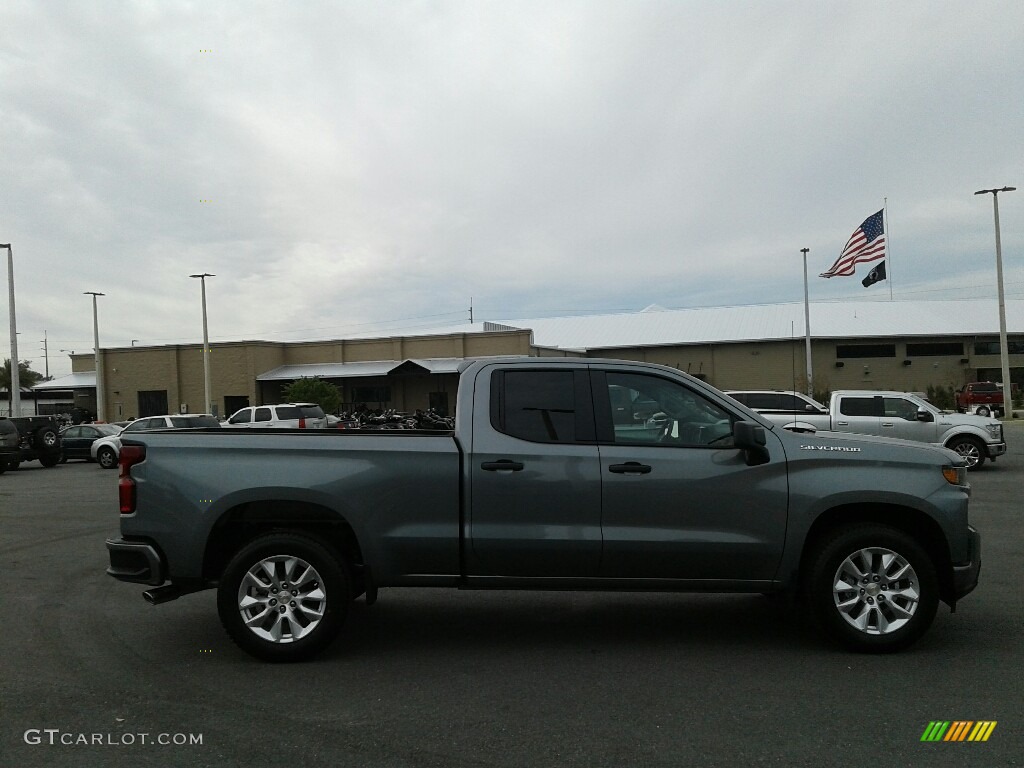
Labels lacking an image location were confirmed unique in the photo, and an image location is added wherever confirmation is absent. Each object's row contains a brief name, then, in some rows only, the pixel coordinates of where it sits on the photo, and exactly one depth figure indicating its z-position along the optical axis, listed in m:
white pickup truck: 16.48
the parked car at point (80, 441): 27.12
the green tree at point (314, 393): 42.44
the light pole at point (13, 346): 33.73
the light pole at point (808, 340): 40.06
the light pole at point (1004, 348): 36.53
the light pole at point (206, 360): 43.19
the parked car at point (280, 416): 26.36
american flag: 31.42
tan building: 47.62
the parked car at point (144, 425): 24.66
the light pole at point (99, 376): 43.50
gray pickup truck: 5.29
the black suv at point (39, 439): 24.80
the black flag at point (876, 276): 31.77
